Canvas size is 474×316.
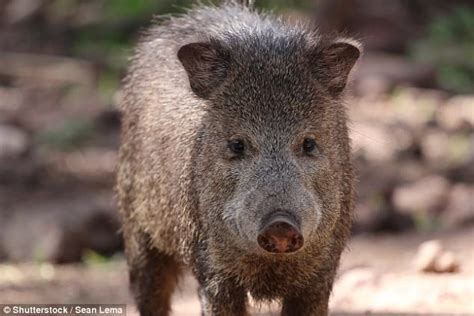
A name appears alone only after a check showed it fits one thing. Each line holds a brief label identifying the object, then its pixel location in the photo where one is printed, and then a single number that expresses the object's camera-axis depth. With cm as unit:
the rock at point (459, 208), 1644
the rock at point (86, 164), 1947
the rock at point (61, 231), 1620
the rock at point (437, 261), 1287
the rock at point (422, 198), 1702
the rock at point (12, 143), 1991
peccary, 832
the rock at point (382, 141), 1934
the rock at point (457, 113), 2069
